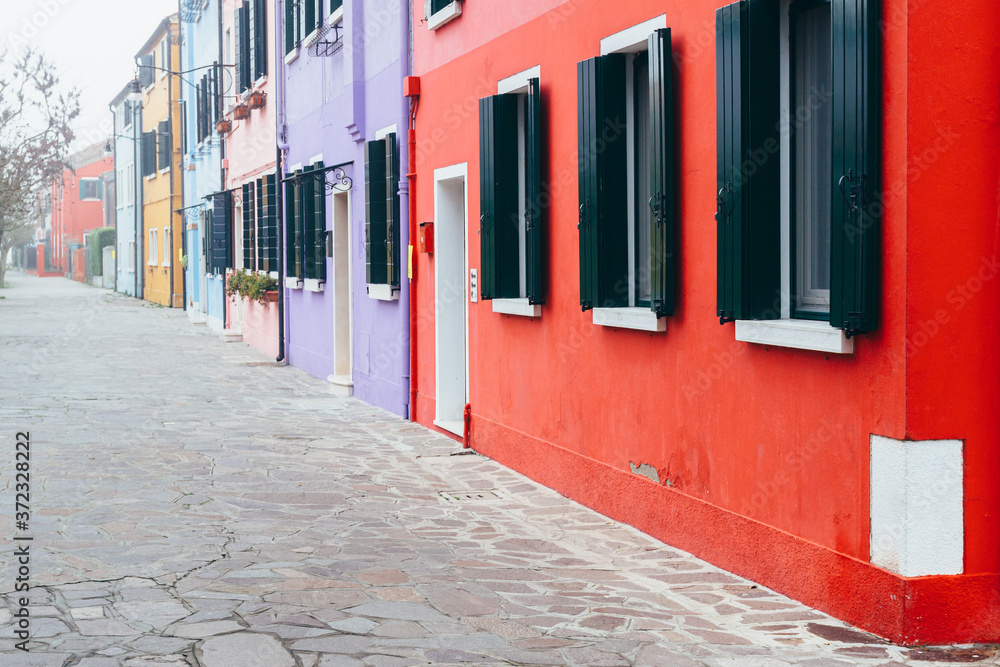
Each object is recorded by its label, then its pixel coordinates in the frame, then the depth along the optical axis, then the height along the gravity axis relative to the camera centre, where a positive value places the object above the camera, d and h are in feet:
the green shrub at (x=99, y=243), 215.10 +9.50
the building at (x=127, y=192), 155.43 +14.50
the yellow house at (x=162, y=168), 125.59 +14.16
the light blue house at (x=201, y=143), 91.97 +12.58
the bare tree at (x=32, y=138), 109.70 +15.31
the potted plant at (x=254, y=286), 67.62 +0.49
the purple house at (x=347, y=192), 42.22 +4.12
